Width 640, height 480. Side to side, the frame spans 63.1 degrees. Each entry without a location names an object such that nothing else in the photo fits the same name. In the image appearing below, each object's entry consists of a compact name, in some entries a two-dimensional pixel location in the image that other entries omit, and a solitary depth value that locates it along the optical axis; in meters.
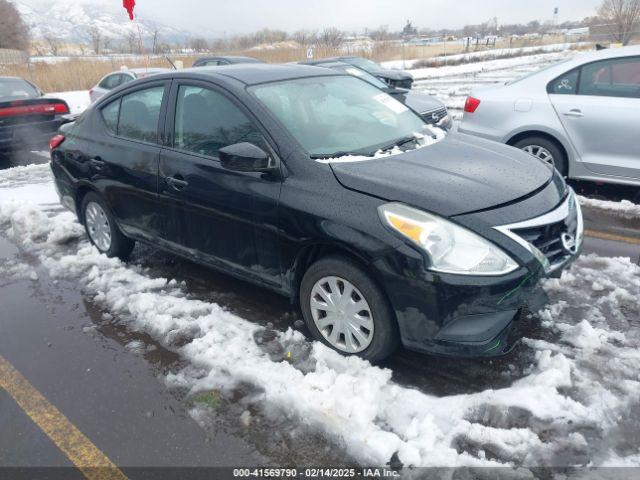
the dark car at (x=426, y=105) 7.77
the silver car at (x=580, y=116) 5.47
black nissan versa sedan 2.78
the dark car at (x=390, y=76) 9.52
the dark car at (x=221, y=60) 13.23
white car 13.48
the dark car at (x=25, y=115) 9.51
